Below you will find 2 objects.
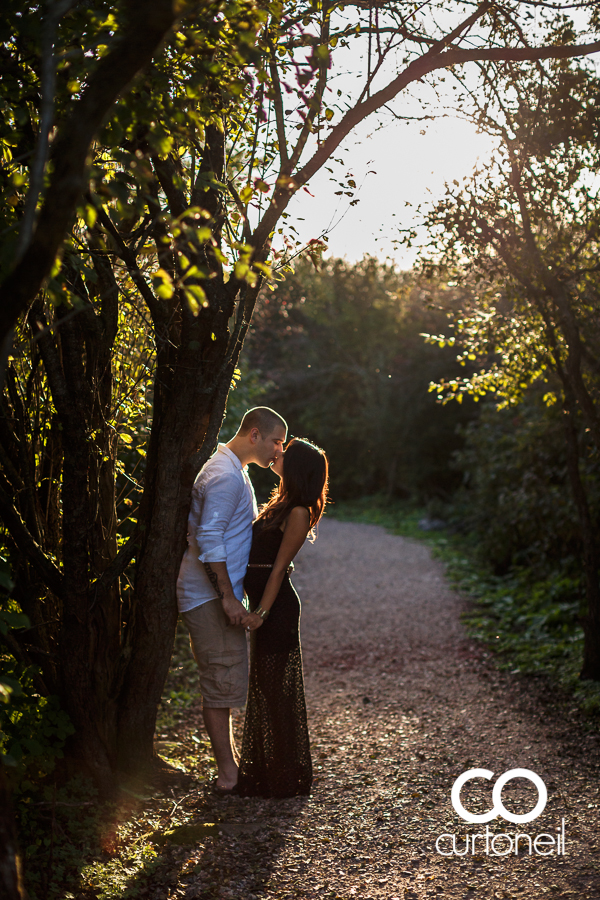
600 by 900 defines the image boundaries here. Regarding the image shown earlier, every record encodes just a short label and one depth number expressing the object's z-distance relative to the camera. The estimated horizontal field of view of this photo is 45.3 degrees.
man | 3.70
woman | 3.93
